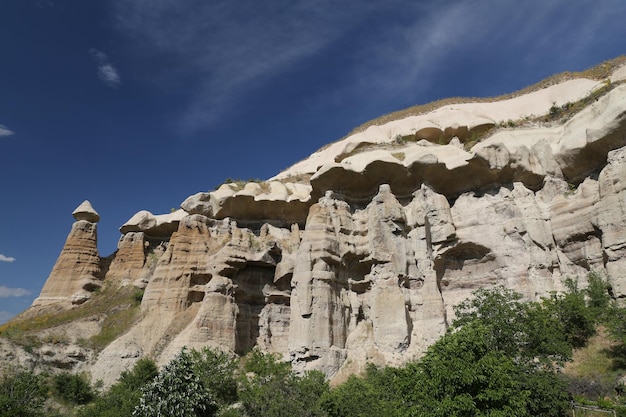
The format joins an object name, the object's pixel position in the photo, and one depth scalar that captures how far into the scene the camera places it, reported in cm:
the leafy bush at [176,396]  1518
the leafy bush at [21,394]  1661
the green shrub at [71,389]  2314
